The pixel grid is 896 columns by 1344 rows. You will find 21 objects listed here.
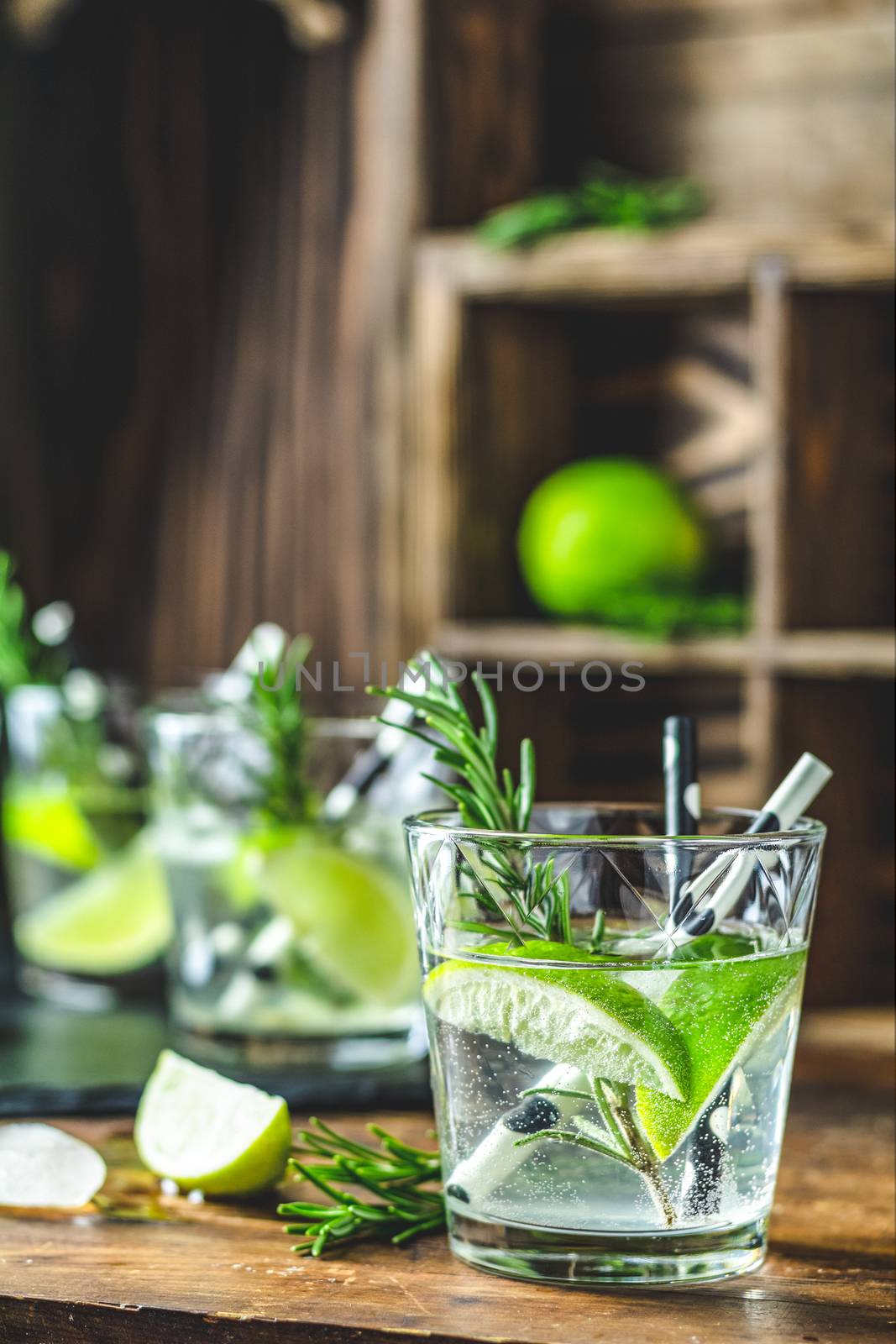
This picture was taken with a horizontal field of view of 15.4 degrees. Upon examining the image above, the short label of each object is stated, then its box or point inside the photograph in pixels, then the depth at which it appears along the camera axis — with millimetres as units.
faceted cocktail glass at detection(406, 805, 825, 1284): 648
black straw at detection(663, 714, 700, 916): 690
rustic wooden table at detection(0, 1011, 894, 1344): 642
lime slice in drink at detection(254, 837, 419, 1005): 830
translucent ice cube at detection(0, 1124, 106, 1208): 712
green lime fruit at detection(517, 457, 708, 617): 975
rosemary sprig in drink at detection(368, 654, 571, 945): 658
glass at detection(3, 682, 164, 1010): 951
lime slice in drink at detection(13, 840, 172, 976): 949
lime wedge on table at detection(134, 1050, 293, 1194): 711
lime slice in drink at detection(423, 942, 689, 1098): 644
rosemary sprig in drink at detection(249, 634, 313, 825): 840
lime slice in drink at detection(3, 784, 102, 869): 956
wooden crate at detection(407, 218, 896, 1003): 933
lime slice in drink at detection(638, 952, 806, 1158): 647
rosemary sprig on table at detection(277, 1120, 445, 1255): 686
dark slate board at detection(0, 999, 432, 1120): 790
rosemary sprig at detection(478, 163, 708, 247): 955
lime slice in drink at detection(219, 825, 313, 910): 841
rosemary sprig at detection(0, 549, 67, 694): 983
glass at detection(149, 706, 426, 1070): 832
